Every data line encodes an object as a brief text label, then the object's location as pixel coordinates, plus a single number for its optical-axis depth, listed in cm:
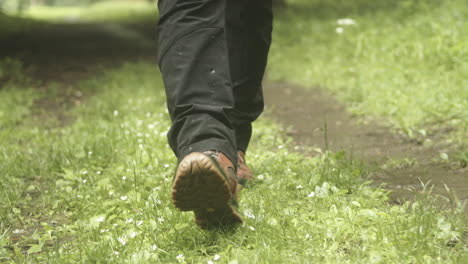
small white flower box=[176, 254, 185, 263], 366
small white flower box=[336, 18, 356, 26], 1361
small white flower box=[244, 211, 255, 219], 416
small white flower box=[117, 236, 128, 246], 396
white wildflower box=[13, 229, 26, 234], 471
